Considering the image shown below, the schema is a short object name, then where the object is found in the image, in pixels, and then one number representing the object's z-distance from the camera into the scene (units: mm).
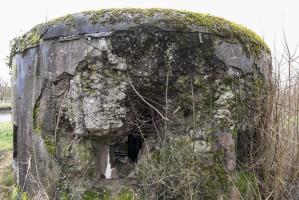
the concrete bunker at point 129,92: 3752
